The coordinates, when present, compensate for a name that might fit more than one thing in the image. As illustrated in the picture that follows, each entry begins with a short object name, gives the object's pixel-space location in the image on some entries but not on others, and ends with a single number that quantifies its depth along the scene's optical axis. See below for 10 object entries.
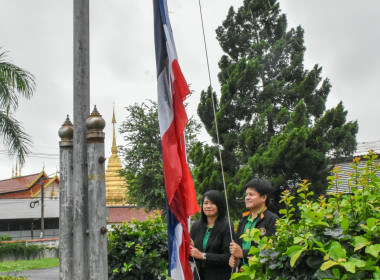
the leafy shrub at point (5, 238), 25.04
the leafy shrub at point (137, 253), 4.64
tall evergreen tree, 11.33
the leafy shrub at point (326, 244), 1.77
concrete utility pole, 2.57
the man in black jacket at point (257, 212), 3.53
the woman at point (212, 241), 3.69
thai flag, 3.19
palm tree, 10.70
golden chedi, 41.38
